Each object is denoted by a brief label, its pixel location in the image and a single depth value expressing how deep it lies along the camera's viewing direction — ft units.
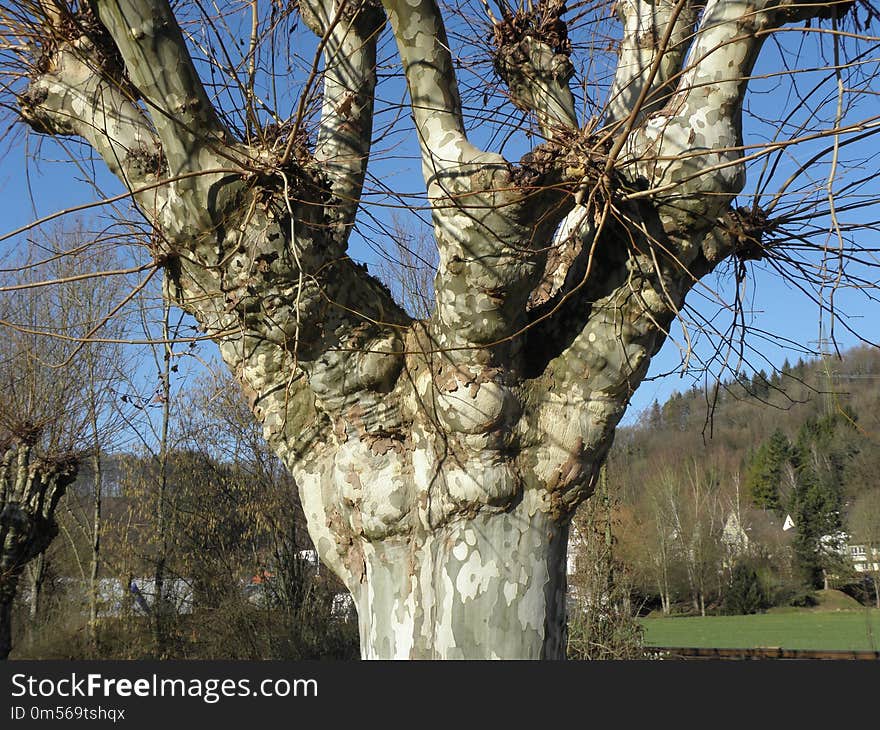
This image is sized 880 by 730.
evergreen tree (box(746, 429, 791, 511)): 135.54
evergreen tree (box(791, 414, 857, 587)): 107.86
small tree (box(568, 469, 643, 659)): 30.48
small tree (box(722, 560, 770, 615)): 100.58
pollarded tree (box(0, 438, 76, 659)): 27.37
